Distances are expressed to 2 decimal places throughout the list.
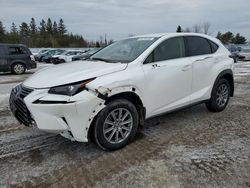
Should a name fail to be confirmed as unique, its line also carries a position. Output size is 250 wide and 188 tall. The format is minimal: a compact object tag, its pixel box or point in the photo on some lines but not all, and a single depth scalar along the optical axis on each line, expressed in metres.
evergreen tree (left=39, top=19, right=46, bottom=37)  55.36
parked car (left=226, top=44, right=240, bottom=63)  17.56
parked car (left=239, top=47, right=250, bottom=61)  18.13
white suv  2.32
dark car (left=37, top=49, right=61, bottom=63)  19.83
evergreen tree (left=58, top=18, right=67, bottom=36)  64.20
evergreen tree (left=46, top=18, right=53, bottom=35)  60.41
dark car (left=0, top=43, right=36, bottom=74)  10.31
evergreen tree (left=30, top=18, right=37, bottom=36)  61.21
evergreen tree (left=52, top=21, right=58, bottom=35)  61.90
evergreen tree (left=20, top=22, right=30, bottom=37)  59.50
